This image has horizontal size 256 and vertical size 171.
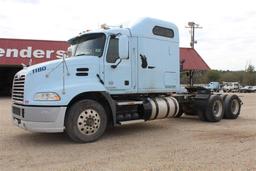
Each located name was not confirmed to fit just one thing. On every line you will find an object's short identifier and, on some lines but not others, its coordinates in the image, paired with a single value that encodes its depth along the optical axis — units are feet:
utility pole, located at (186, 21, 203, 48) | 128.75
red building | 66.60
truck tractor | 18.64
